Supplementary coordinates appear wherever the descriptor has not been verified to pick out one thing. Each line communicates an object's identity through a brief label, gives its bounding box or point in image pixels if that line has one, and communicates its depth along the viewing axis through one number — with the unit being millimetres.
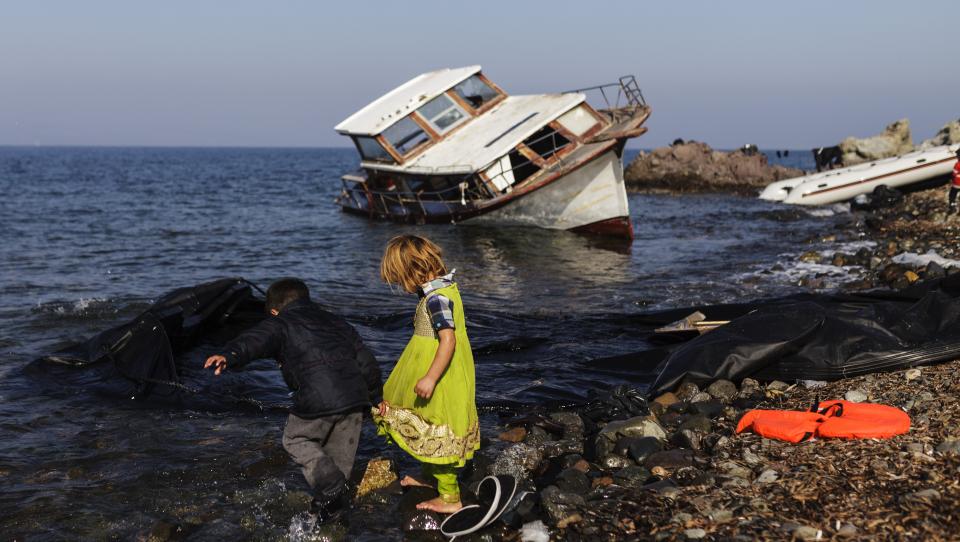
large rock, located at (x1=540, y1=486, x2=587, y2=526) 4496
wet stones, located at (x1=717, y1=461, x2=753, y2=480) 4574
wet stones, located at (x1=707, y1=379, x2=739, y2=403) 6520
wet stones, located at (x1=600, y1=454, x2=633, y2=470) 5234
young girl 4371
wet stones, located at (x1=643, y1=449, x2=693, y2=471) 4938
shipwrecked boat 20062
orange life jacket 4801
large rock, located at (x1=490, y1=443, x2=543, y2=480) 5453
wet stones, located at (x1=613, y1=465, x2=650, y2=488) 4871
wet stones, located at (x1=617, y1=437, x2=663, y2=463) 5172
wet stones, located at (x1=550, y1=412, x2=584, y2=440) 6109
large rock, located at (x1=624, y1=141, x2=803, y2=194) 40875
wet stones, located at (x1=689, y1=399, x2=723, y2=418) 6066
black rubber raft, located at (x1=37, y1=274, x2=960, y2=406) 6465
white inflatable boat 25578
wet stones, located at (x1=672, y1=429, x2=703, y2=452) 5344
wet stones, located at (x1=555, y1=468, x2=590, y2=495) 4910
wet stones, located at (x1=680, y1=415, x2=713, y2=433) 5621
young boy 4500
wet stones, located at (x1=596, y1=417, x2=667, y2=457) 5520
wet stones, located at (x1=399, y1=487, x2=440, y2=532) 4770
